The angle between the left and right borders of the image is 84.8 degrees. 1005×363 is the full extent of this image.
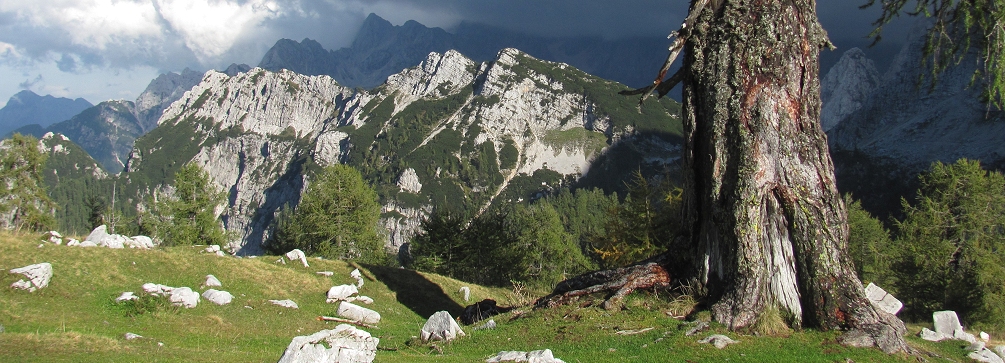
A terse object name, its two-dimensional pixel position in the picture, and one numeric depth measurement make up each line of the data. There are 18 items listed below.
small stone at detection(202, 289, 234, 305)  19.41
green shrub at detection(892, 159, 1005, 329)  32.69
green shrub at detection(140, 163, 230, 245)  46.19
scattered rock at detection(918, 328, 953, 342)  12.96
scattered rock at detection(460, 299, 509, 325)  16.25
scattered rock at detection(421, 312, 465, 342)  12.01
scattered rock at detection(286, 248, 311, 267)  30.01
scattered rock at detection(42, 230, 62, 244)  22.59
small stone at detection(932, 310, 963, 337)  14.59
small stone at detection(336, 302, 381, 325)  19.00
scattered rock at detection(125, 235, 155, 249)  25.87
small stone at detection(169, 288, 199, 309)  17.53
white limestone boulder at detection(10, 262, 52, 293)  16.22
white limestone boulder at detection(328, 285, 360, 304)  24.26
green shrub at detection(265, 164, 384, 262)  47.91
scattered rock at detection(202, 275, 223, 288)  21.74
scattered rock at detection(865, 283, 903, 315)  13.91
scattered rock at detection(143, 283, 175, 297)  17.70
